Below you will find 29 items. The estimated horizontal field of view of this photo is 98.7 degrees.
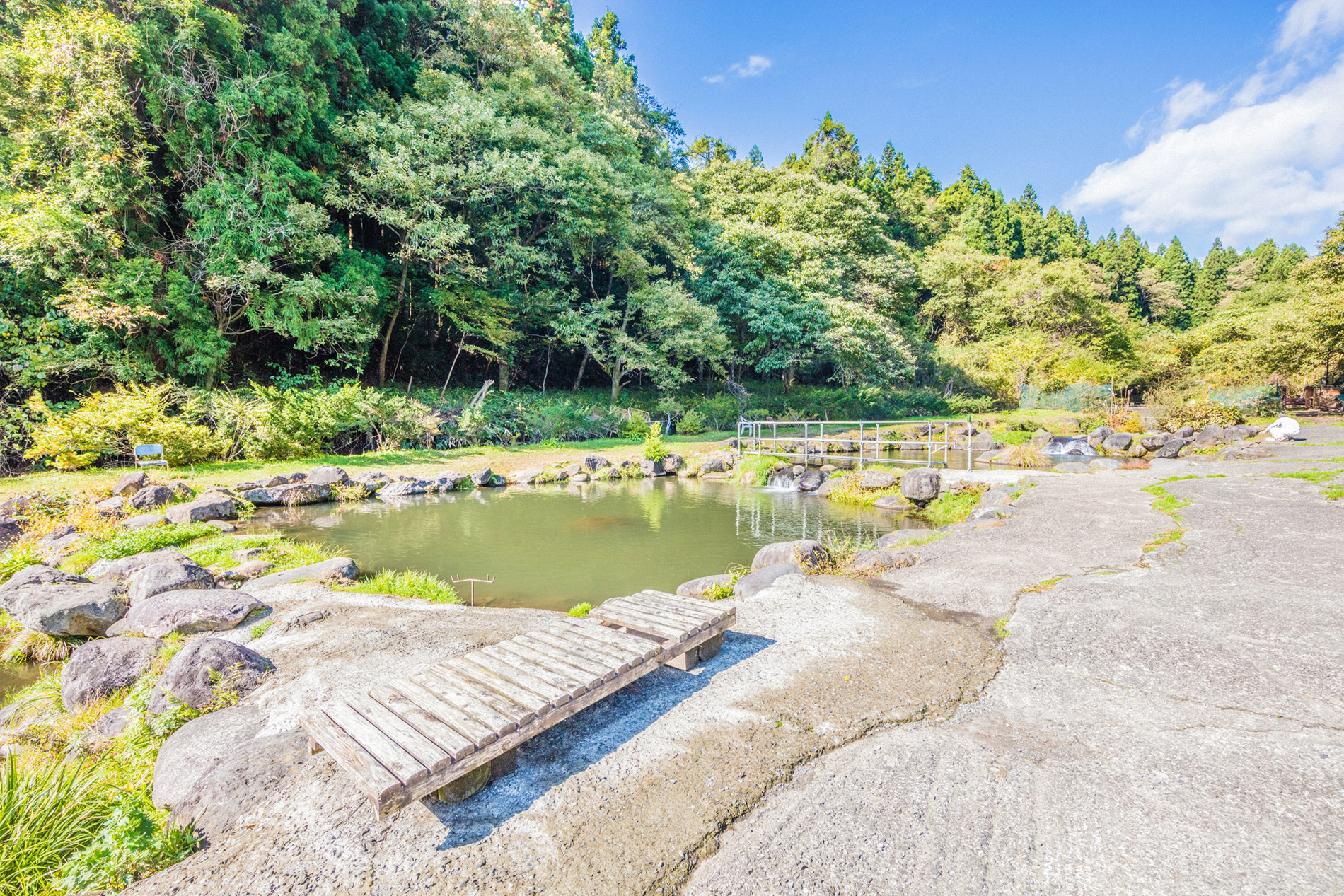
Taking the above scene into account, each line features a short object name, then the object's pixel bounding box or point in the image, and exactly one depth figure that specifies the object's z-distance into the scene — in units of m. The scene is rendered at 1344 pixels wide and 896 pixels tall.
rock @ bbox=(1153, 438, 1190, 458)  16.62
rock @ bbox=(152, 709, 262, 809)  2.58
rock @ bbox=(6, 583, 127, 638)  4.45
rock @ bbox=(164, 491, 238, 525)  8.55
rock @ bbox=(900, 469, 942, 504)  11.28
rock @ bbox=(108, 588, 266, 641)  4.42
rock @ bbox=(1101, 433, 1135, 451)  17.38
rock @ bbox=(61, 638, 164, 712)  3.61
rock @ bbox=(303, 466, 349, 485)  11.54
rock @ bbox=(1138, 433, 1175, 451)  17.48
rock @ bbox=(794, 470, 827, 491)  13.35
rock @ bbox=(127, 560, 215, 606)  4.95
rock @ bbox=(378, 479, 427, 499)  12.05
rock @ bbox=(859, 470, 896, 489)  12.23
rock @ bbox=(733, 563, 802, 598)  5.34
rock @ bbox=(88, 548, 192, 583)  5.60
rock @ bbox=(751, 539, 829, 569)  6.14
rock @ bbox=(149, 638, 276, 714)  3.30
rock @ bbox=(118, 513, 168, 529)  7.74
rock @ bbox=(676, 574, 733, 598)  5.59
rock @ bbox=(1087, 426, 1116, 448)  18.22
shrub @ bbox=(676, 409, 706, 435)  22.16
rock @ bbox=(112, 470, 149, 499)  9.30
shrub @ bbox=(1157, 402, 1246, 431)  19.70
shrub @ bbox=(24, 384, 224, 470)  10.51
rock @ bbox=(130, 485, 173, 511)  8.81
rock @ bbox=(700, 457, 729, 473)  15.67
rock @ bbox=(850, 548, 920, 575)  5.90
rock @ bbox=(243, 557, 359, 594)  5.83
